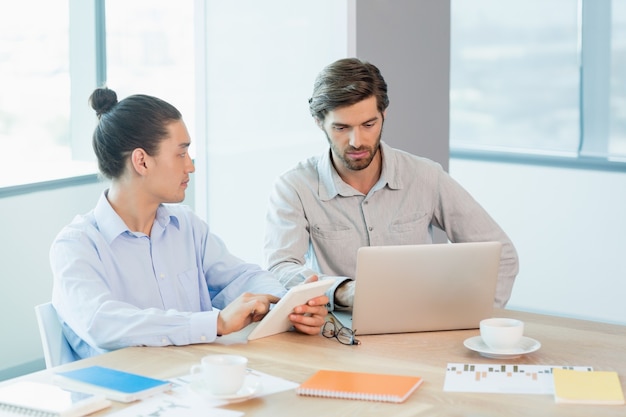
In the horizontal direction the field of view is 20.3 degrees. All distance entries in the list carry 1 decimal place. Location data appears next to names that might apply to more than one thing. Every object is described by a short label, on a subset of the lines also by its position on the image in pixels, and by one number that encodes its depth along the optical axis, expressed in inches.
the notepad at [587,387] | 131.3
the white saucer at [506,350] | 141.9
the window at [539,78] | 270.2
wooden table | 130.3
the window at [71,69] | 245.8
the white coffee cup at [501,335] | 142.2
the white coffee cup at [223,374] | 131.0
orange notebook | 132.3
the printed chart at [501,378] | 134.4
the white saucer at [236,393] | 131.2
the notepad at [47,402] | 128.5
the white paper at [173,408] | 129.1
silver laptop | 147.4
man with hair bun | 146.2
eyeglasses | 147.5
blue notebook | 131.6
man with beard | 170.2
